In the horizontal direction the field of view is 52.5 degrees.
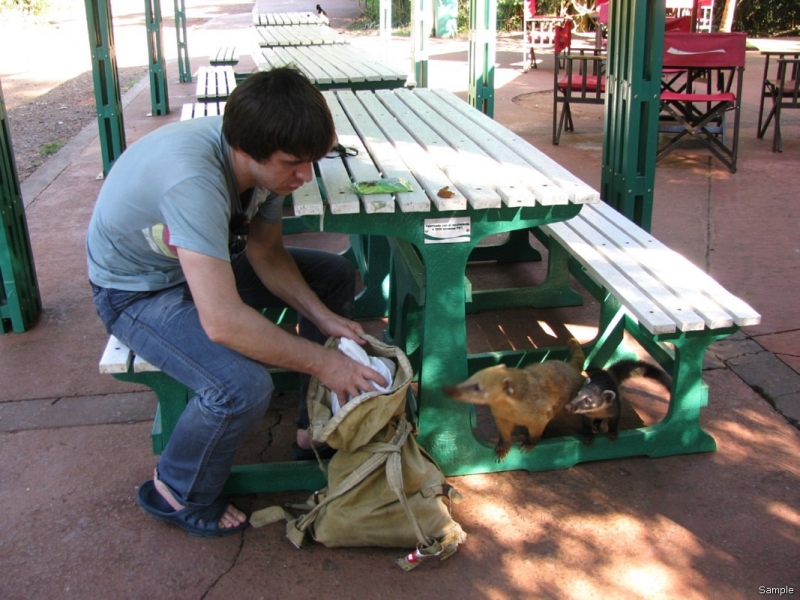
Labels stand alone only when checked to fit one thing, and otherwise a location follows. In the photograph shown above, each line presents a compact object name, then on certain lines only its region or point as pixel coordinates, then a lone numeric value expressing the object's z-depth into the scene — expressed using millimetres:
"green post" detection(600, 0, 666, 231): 4039
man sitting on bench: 2256
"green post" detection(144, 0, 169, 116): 9773
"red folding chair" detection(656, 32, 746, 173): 7113
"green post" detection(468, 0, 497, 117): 5789
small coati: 2900
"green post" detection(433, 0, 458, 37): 17891
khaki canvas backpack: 2498
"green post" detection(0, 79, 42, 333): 4074
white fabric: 2623
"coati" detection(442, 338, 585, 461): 2768
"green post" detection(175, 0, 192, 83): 11672
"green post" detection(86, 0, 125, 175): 6418
